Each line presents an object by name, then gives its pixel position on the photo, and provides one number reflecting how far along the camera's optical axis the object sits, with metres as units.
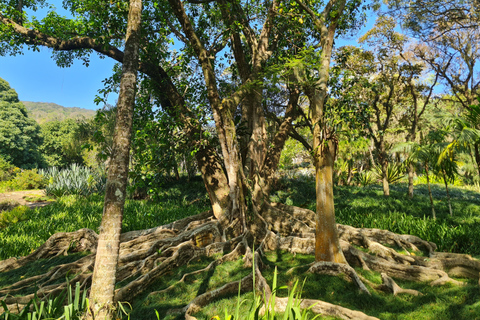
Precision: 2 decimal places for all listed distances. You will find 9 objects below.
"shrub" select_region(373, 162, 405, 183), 17.12
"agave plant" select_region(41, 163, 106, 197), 13.08
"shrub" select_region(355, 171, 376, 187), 17.20
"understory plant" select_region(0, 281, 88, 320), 2.29
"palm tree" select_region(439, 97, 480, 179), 5.45
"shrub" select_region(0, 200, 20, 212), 11.37
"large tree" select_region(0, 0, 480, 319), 4.98
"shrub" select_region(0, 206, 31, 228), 8.42
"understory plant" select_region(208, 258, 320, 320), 1.90
